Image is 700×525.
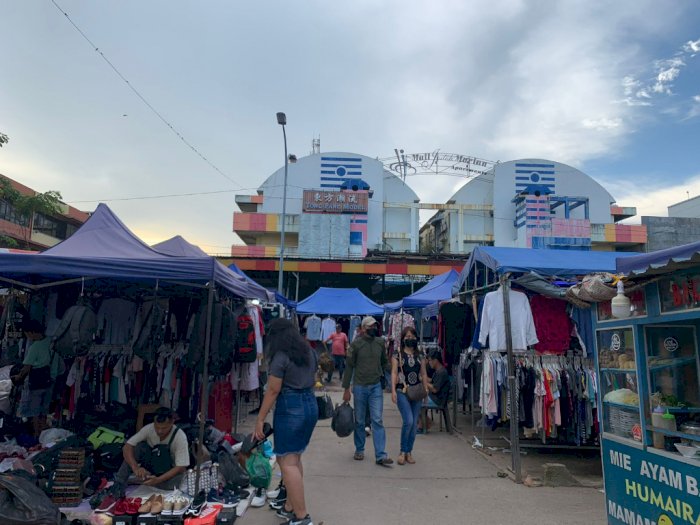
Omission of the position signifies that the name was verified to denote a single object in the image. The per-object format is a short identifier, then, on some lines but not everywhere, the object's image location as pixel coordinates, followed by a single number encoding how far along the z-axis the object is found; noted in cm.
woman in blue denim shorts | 394
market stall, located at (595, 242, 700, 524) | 328
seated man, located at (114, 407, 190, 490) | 475
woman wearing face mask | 616
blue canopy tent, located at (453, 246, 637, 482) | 583
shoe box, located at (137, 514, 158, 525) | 404
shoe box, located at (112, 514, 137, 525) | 404
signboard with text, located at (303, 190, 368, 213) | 3272
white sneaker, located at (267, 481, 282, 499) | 483
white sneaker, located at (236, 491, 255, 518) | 451
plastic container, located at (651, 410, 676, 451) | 358
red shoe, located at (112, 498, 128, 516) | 412
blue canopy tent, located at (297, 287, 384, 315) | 1609
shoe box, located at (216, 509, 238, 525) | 416
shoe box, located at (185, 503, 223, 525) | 409
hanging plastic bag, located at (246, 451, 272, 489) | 496
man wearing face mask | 610
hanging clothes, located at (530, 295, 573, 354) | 642
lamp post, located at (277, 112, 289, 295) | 1623
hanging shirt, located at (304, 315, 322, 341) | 1691
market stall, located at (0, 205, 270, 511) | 494
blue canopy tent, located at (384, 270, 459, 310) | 1118
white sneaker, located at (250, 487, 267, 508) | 473
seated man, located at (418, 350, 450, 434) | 823
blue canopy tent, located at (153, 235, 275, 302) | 749
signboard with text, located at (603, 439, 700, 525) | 316
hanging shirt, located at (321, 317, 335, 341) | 1711
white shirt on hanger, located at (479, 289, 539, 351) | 607
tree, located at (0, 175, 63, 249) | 1228
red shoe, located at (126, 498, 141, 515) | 414
